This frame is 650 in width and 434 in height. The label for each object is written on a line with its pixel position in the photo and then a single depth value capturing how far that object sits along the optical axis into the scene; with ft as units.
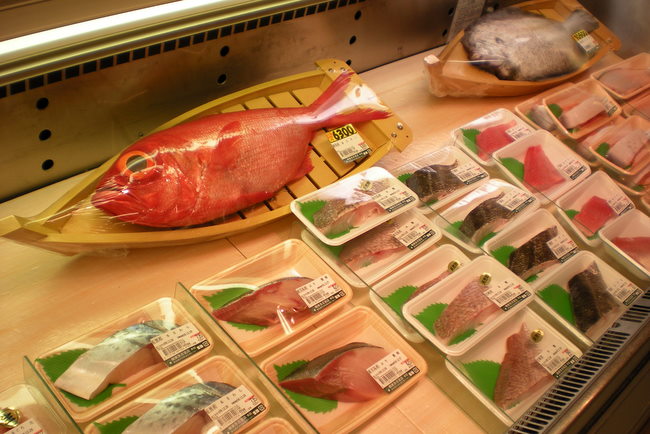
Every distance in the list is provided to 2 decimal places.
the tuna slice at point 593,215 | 6.65
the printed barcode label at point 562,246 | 6.26
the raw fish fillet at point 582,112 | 7.76
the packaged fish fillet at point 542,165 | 7.00
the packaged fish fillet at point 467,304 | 5.25
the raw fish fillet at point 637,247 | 6.41
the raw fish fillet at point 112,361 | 4.30
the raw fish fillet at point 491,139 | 7.23
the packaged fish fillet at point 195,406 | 4.17
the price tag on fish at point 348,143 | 6.31
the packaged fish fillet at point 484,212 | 6.23
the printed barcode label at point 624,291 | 5.92
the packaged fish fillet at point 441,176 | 6.44
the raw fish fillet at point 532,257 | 6.05
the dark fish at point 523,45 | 7.93
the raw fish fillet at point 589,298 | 5.69
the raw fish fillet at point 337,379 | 4.80
